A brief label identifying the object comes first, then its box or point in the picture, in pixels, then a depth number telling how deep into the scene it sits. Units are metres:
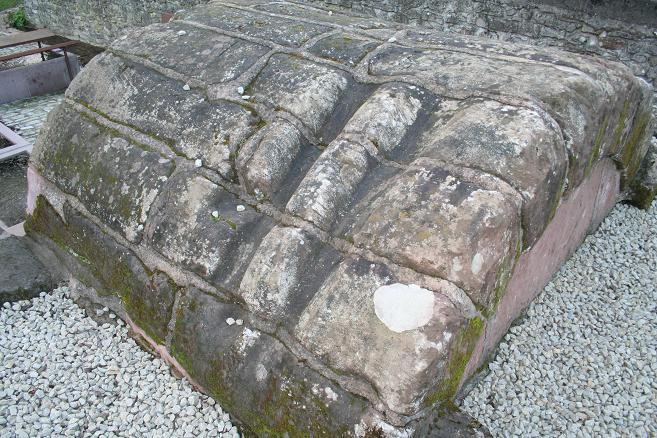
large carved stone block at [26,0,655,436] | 1.90
